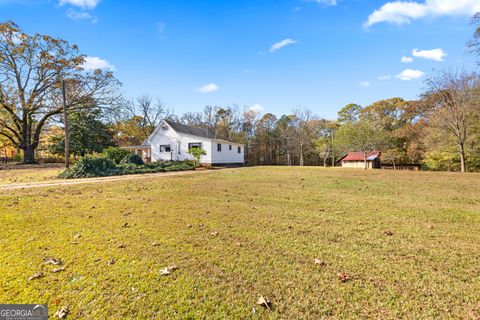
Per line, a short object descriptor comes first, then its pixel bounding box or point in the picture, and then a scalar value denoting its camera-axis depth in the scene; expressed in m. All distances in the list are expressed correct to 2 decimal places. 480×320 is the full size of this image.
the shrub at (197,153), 20.11
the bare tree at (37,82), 20.17
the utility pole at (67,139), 14.53
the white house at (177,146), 22.61
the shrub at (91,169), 12.37
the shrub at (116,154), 18.68
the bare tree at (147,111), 37.50
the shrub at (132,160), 16.61
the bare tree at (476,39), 11.65
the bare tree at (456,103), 14.70
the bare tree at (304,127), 36.75
